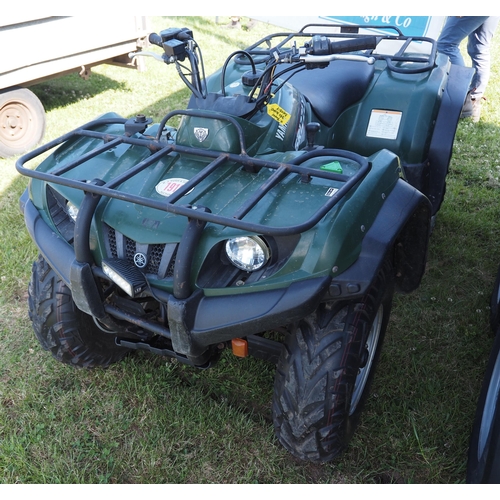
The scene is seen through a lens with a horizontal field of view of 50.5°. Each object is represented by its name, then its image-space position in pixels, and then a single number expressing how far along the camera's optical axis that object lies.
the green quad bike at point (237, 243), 1.76
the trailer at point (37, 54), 4.84
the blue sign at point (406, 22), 6.26
